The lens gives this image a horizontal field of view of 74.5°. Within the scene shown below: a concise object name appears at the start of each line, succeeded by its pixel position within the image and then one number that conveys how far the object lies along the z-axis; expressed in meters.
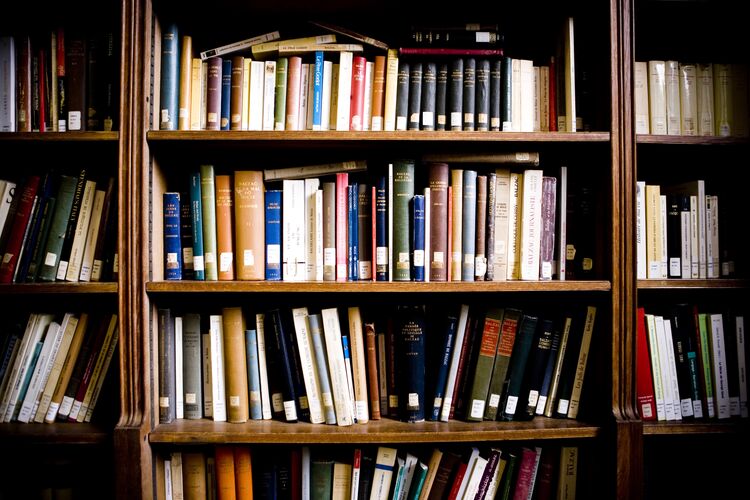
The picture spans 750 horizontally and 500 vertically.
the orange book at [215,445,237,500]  1.30
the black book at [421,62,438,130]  1.32
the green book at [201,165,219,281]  1.30
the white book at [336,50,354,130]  1.32
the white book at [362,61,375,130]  1.33
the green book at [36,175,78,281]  1.27
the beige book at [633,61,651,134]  1.34
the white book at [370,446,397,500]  1.32
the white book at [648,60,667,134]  1.34
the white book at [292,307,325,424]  1.32
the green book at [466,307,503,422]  1.33
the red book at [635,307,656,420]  1.32
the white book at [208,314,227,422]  1.31
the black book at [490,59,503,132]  1.32
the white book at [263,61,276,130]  1.33
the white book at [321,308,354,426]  1.31
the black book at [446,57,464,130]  1.32
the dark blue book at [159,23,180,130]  1.29
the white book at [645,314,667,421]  1.32
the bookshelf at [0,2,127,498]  1.22
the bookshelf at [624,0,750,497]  1.28
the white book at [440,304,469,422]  1.34
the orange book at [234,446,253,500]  1.31
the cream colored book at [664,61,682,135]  1.35
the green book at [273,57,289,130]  1.33
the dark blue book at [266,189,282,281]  1.31
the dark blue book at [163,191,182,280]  1.31
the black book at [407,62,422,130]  1.32
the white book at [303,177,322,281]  1.32
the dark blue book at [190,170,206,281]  1.30
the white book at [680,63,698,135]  1.35
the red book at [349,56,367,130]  1.32
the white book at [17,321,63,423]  1.28
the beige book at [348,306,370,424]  1.33
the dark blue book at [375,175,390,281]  1.30
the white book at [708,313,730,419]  1.32
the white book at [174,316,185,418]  1.32
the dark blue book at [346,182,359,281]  1.32
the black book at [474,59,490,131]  1.32
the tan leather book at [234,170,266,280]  1.30
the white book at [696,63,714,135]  1.35
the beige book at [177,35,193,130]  1.30
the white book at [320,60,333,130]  1.33
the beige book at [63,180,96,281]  1.28
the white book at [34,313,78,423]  1.29
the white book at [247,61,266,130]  1.33
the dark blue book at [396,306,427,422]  1.32
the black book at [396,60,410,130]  1.32
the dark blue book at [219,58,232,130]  1.32
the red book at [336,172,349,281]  1.31
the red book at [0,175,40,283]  1.26
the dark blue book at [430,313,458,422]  1.33
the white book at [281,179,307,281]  1.31
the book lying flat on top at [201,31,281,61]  1.33
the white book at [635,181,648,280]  1.32
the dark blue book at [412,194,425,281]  1.29
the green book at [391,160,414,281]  1.29
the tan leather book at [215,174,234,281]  1.30
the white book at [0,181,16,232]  1.28
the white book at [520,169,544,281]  1.31
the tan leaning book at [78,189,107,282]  1.29
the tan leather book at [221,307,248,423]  1.31
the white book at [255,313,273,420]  1.33
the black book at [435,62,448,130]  1.32
